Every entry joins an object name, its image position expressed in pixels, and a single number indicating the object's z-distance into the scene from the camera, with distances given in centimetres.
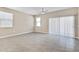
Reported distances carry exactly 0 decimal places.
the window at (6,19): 269
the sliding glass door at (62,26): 197
